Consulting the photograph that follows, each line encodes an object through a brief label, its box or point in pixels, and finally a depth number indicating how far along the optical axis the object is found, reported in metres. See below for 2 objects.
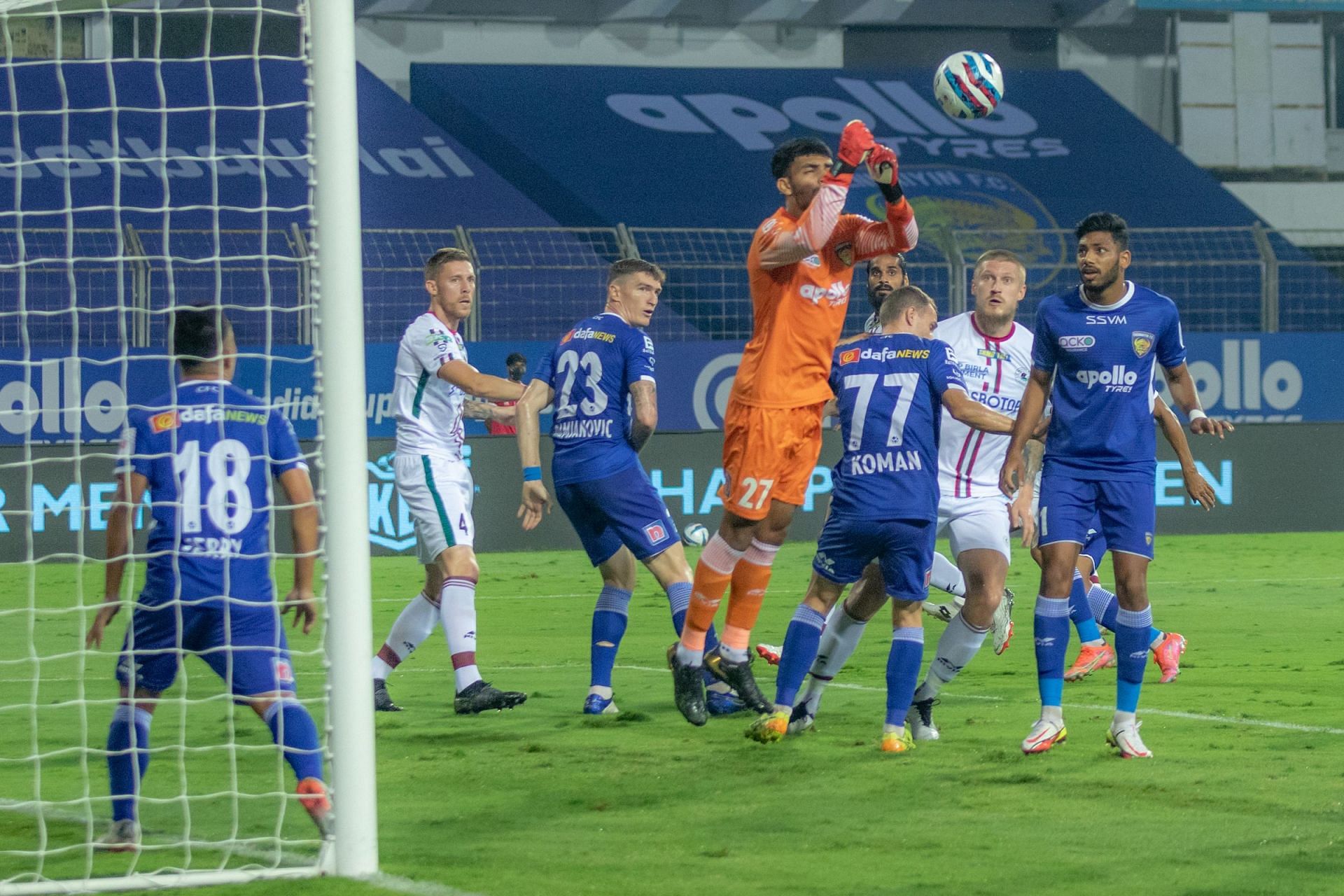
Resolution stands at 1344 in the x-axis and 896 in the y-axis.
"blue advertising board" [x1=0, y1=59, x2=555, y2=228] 44.22
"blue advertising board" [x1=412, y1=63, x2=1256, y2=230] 50.41
